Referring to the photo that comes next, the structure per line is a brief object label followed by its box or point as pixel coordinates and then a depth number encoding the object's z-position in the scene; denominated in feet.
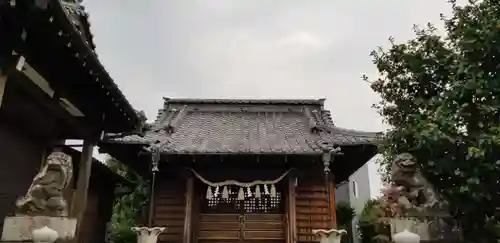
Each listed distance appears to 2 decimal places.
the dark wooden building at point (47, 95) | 18.20
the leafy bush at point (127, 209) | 56.95
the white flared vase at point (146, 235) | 33.65
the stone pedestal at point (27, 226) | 17.70
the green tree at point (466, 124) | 18.25
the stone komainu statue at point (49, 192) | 18.49
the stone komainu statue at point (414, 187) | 18.67
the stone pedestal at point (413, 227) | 18.08
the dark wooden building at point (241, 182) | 39.47
